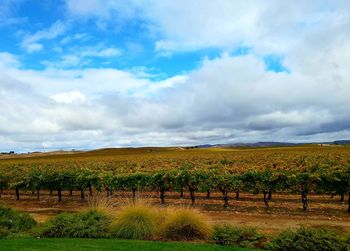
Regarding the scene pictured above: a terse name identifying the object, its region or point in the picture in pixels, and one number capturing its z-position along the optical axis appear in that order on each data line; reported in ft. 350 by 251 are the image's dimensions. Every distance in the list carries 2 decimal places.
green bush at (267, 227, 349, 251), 33.14
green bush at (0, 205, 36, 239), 43.24
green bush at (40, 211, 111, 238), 40.42
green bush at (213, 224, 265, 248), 36.45
